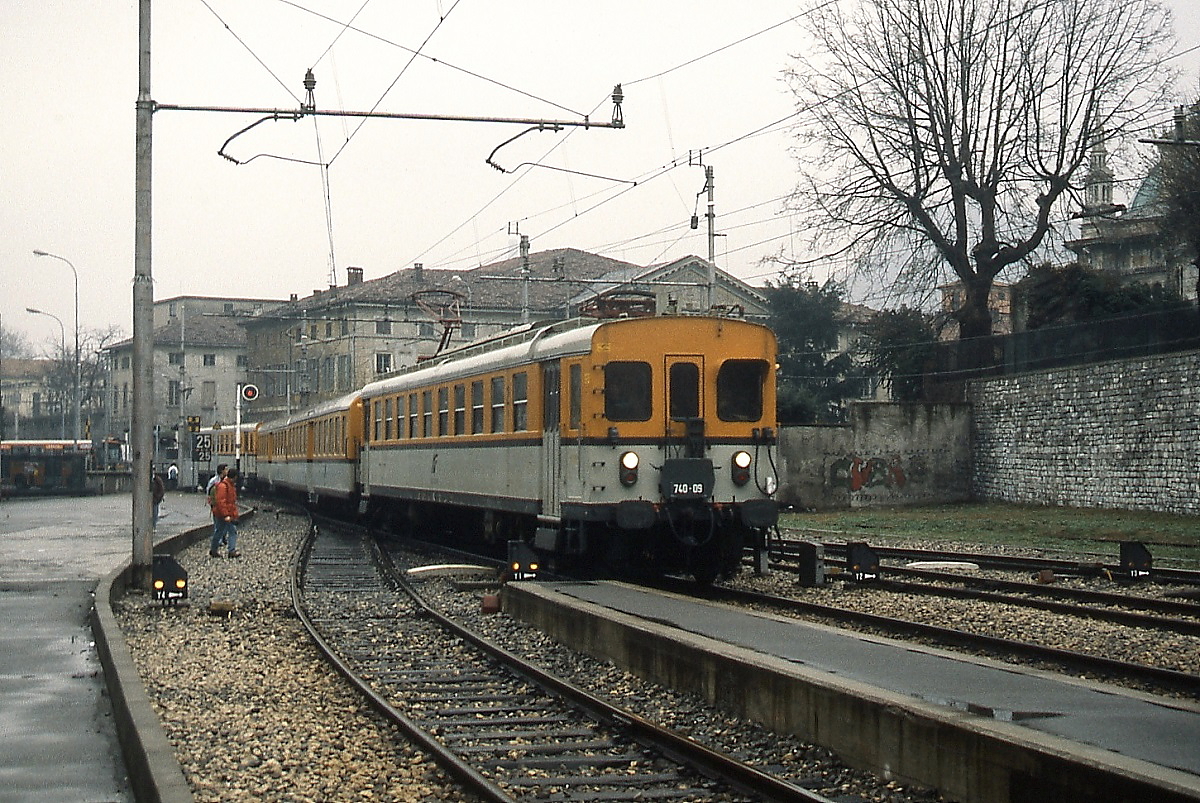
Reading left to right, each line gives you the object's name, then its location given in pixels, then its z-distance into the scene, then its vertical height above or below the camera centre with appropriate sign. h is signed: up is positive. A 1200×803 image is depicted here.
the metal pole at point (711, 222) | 34.94 +5.63
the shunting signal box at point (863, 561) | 17.41 -1.29
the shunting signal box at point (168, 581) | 15.92 -1.29
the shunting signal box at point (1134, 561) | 17.44 -1.33
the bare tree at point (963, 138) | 39.22 +8.40
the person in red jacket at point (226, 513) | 23.48 -0.84
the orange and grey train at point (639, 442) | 15.61 +0.14
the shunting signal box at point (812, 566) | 17.11 -1.32
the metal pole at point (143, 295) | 16.58 +1.86
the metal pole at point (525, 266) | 33.78 +4.80
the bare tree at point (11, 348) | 136.06 +10.98
